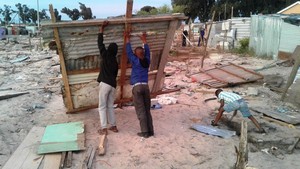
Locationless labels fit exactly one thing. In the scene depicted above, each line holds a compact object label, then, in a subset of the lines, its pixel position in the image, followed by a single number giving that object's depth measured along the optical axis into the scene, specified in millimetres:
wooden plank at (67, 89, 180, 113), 5270
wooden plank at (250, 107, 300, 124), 5533
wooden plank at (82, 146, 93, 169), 3708
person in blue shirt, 4569
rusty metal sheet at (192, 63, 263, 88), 8721
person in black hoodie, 4557
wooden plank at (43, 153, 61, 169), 3726
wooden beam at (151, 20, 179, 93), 5188
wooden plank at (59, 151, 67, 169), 3723
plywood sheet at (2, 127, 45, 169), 3764
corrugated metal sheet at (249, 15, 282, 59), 13168
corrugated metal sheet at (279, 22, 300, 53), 11858
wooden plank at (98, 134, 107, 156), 4071
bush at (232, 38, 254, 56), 15686
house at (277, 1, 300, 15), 16756
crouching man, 4954
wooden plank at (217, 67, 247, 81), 8813
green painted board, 4103
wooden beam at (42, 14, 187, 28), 4436
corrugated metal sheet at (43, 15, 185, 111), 4618
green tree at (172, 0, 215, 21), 28699
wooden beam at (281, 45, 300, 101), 6879
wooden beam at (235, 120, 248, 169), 2599
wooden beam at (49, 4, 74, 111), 4457
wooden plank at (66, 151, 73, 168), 3781
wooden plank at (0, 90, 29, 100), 7441
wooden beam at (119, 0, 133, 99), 4618
